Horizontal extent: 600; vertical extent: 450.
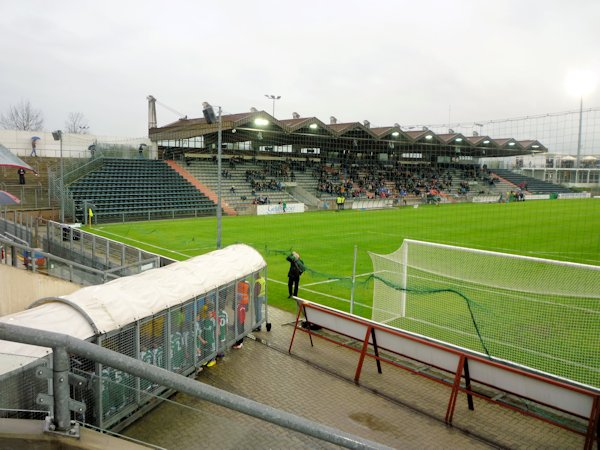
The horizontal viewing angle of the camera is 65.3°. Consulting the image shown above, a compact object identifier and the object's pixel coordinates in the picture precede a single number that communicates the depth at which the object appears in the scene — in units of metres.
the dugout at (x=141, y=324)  5.02
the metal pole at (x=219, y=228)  17.38
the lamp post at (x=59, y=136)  29.31
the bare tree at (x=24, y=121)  82.38
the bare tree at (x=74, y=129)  94.40
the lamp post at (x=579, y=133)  27.37
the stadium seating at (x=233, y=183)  47.16
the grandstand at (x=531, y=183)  79.44
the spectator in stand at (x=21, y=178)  33.73
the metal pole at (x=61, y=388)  2.50
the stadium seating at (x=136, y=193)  36.88
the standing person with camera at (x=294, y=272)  13.95
